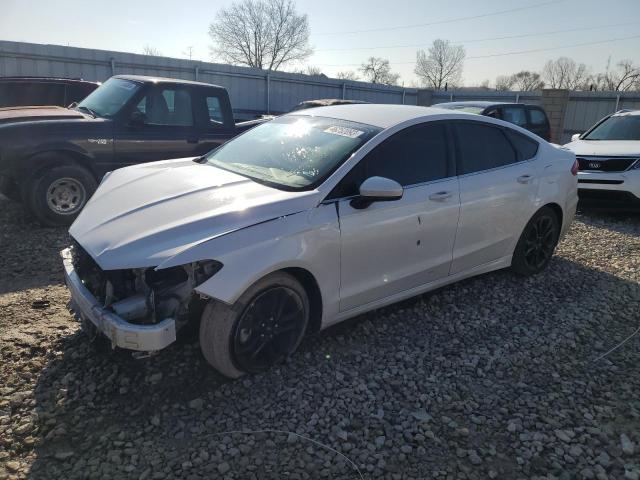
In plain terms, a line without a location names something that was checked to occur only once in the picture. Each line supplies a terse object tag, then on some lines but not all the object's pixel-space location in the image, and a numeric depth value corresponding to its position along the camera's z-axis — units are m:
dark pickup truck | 5.76
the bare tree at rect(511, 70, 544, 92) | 64.96
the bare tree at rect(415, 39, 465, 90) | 66.81
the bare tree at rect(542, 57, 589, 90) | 61.99
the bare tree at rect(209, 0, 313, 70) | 52.22
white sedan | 2.76
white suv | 7.48
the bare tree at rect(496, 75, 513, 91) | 68.18
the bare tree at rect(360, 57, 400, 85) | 64.00
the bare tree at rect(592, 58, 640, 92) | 54.41
